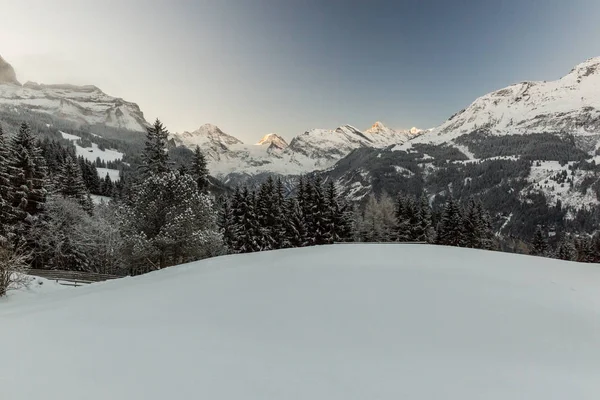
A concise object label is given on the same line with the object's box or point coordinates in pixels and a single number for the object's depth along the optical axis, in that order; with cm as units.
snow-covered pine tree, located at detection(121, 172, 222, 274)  2203
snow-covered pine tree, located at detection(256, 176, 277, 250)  3534
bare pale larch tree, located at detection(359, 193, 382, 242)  4766
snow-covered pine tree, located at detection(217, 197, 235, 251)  3656
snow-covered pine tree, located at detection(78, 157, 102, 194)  7734
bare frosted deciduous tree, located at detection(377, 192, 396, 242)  4622
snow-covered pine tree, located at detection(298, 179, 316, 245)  3625
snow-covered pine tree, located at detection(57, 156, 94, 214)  3994
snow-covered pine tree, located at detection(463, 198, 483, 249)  4009
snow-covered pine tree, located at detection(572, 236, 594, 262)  4673
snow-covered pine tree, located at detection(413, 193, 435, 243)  4012
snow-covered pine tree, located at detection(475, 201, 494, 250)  4127
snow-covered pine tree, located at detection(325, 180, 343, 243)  3650
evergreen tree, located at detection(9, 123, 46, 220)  2772
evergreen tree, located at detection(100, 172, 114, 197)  8124
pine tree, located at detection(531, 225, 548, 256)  5322
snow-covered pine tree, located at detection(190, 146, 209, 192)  3497
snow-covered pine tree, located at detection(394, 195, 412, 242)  4041
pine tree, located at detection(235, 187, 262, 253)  3472
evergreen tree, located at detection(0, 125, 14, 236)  2514
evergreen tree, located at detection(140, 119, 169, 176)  2966
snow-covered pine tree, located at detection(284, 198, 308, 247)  3556
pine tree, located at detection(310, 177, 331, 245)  3616
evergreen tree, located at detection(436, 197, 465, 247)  4019
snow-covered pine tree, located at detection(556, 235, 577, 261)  5334
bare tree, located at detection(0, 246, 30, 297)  977
